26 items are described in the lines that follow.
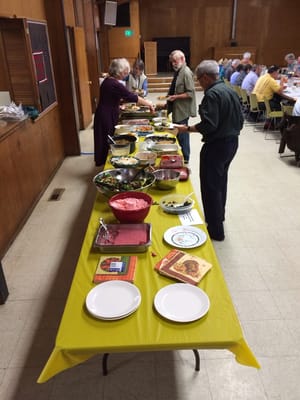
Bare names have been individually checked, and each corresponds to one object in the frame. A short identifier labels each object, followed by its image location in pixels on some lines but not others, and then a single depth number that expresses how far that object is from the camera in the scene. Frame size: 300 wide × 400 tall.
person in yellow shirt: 6.34
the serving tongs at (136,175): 2.39
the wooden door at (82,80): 6.59
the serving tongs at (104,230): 1.78
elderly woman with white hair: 3.72
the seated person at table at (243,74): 8.01
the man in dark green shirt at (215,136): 2.52
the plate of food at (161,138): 3.34
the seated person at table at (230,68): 9.00
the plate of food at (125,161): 2.67
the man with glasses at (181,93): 4.20
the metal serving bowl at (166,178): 2.30
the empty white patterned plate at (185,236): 1.74
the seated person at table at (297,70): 8.36
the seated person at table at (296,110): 4.83
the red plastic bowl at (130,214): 1.86
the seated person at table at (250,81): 7.20
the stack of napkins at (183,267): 1.52
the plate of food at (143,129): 3.69
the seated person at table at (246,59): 8.66
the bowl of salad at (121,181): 2.21
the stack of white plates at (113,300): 1.35
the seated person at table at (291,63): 8.86
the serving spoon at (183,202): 2.10
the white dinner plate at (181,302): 1.33
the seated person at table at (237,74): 8.16
